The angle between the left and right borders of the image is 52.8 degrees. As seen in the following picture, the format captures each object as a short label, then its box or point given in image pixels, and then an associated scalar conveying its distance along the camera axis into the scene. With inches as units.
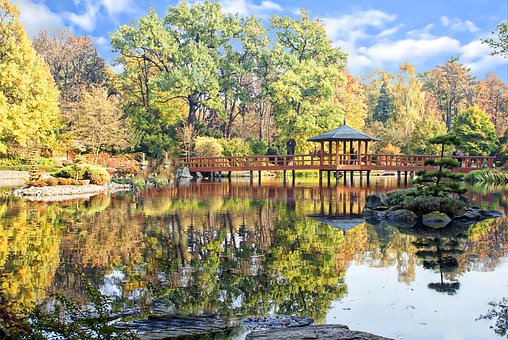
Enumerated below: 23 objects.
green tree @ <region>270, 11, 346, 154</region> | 1369.3
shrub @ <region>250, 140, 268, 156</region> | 1492.4
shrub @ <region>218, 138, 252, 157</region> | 1433.3
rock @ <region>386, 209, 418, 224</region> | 491.5
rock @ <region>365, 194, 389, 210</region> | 546.6
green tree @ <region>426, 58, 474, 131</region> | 2038.6
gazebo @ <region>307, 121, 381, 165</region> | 1079.6
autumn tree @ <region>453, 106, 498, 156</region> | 1480.1
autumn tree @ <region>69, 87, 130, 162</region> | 1284.4
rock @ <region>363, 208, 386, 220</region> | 509.2
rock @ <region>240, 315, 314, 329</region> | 189.2
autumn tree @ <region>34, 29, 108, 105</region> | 1674.5
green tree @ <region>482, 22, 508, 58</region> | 1066.7
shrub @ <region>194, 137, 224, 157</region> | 1364.4
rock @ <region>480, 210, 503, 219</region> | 513.3
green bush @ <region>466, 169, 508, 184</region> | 1076.6
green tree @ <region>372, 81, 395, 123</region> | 1869.3
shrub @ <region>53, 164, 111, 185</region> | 861.2
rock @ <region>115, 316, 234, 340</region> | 178.7
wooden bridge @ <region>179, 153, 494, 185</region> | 1127.6
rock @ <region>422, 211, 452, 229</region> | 467.1
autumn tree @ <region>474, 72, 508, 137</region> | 2033.1
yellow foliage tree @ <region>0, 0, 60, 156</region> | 1082.1
